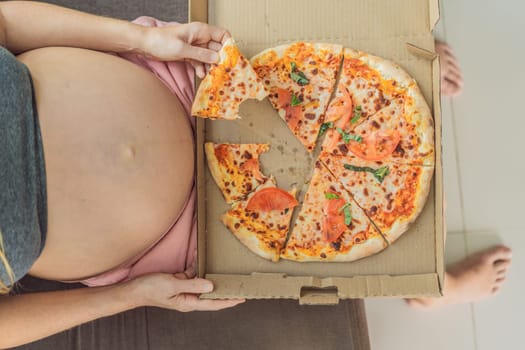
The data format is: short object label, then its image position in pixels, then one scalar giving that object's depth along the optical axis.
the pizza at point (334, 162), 1.21
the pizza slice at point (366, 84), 1.22
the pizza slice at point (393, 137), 1.20
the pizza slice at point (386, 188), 1.20
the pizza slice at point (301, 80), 1.24
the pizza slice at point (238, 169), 1.25
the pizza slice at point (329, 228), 1.22
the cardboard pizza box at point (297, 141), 1.19
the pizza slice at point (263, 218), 1.24
